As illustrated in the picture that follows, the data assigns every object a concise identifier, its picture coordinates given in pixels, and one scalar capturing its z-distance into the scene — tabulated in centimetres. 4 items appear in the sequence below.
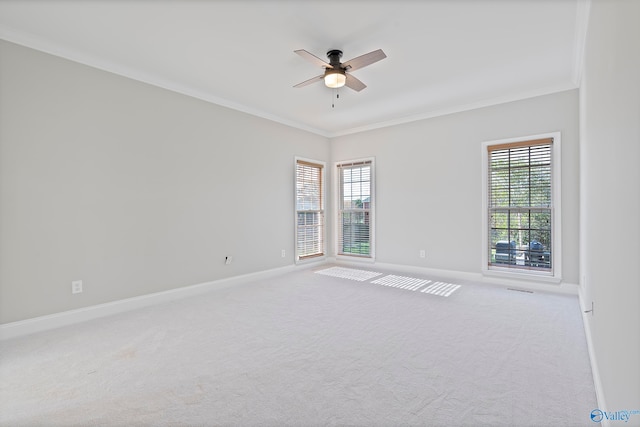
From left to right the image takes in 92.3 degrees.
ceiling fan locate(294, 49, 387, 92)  276
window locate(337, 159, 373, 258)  598
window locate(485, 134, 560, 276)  415
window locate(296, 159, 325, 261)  584
